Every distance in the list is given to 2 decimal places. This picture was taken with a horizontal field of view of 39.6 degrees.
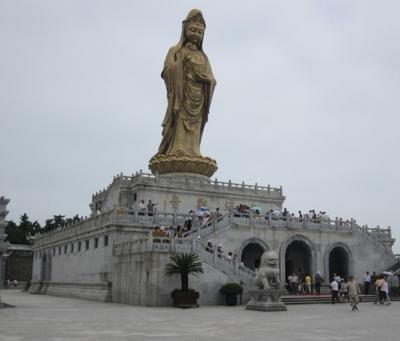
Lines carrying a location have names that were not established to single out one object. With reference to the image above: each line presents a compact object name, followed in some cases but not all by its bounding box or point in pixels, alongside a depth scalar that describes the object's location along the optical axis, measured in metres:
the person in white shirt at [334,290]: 28.16
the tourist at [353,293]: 24.17
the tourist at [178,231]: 29.84
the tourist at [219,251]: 28.62
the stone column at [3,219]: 24.36
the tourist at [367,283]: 32.12
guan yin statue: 47.34
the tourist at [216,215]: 32.48
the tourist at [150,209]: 34.25
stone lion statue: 24.62
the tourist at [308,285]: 32.08
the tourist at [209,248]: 28.56
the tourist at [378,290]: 28.12
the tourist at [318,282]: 31.96
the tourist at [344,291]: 30.33
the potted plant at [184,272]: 25.64
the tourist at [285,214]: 35.06
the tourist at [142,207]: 33.94
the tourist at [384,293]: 27.97
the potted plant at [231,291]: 26.91
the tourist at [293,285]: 31.35
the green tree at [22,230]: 75.50
